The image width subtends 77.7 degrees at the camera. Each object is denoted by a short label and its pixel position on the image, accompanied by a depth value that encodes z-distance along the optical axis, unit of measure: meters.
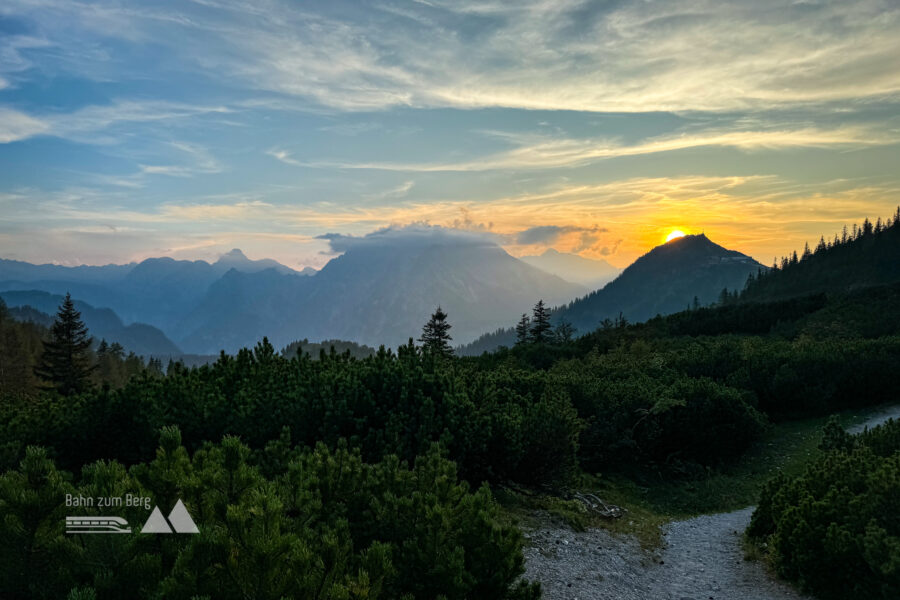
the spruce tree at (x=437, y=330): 51.73
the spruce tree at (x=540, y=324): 55.09
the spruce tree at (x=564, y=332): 53.11
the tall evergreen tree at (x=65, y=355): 46.66
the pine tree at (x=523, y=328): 63.34
